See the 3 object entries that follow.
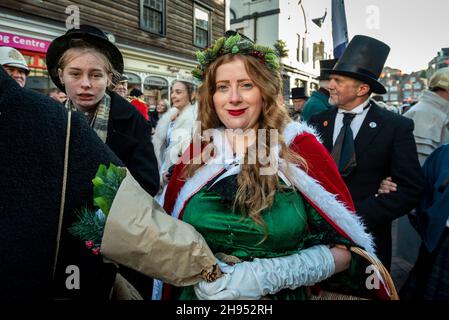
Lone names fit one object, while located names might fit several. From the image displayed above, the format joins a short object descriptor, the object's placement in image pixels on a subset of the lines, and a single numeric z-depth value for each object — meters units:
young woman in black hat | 2.11
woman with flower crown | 1.47
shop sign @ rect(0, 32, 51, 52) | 7.52
